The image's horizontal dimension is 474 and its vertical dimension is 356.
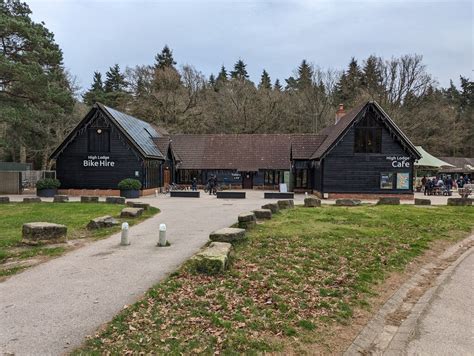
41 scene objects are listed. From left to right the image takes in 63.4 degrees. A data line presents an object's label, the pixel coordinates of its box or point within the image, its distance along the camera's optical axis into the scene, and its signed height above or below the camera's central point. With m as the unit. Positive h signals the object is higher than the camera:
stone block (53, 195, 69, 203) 23.53 -1.54
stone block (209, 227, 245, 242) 10.57 -1.70
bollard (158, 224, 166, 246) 10.83 -1.77
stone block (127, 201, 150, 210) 18.88 -1.52
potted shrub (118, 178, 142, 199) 29.09 -1.04
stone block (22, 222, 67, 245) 10.84 -1.69
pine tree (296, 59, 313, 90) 57.38 +15.73
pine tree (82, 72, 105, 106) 57.84 +12.00
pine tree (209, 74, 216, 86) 70.94 +18.27
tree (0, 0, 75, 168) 25.20 +6.61
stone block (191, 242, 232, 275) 7.98 -1.84
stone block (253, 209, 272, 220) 15.47 -1.63
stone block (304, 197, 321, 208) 20.72 -1.49
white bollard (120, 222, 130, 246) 11.09 -1.78
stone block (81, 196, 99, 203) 23.38 -1.55
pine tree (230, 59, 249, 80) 74.62 +20.74
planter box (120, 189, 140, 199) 29.19 -1.43
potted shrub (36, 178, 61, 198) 29.85 -1.00
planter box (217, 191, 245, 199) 28.33 -1.53
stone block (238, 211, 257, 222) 13.38 -1.51
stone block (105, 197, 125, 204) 22.82 -1.55
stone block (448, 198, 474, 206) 22.73 -1.61
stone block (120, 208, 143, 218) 16.20 -1.64
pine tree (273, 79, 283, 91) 63.25 +15.74
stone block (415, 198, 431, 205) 23.17 -1.59
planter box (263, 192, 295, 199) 28.53 -1.53
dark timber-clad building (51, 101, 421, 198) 29.91 +1.51
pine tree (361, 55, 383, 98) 54.31 +14.88
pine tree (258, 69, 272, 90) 59.27 +16.60
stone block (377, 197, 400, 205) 23.09 -1.60
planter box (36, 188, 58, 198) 30.00 -1.47
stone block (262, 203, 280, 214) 17.30 -1.47
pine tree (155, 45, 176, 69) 64.50 +19.77
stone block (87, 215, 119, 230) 13.73 -1.76
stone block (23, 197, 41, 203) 23.19 -1.57
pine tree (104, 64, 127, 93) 67.25 +16.49
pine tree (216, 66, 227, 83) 72.16 +19.66
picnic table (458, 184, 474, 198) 28.60 -1.32
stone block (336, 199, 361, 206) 22.09 -1.59
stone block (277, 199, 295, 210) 19.47 -1.52
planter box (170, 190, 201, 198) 29.28 -1.52
